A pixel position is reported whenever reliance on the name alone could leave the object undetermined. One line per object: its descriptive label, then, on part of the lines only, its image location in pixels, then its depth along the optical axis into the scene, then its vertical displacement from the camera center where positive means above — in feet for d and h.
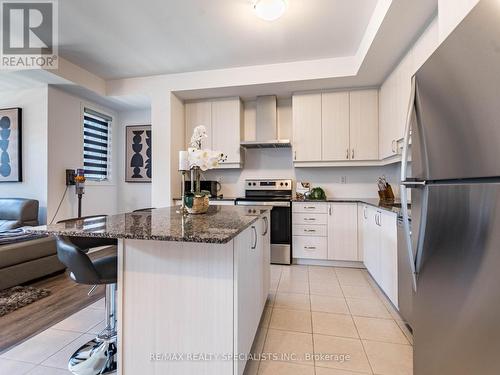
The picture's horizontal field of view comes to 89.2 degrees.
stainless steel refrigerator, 2.45 -0.13
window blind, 13.93 +2.64
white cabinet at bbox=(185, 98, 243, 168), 12.66 +3.30
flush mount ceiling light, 7.00 +5.07
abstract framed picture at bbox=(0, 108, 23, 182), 11.78 +2.16
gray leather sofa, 8.17 -2.12
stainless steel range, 11.38 -1.75
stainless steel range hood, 12.48 +3.37
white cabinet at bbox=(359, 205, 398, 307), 7.04 -1.92
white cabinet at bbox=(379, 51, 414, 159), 8.17 +3.03
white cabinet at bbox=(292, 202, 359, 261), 10.86 -1.83
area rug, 7.05 -3.20
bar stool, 4.36 -1.67
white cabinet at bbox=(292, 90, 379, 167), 11.45 +2.83
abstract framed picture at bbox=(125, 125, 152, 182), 15.40 +2.27
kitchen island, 3.83 -1.71
